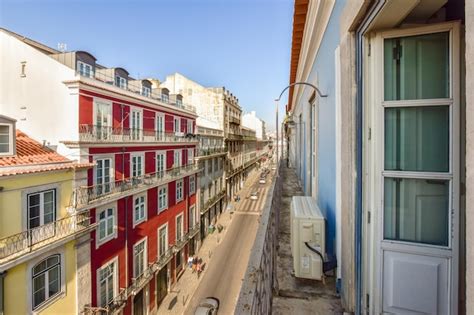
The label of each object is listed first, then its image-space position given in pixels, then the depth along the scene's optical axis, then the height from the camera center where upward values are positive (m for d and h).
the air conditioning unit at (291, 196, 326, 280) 2.97 -1.12
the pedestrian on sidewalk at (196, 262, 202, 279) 17.02 -7.99
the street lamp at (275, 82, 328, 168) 3.92 +1.08
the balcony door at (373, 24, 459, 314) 1.86 -0.09
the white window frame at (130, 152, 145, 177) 11.50 -0.18
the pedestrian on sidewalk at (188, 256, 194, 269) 17.70 -7.76
